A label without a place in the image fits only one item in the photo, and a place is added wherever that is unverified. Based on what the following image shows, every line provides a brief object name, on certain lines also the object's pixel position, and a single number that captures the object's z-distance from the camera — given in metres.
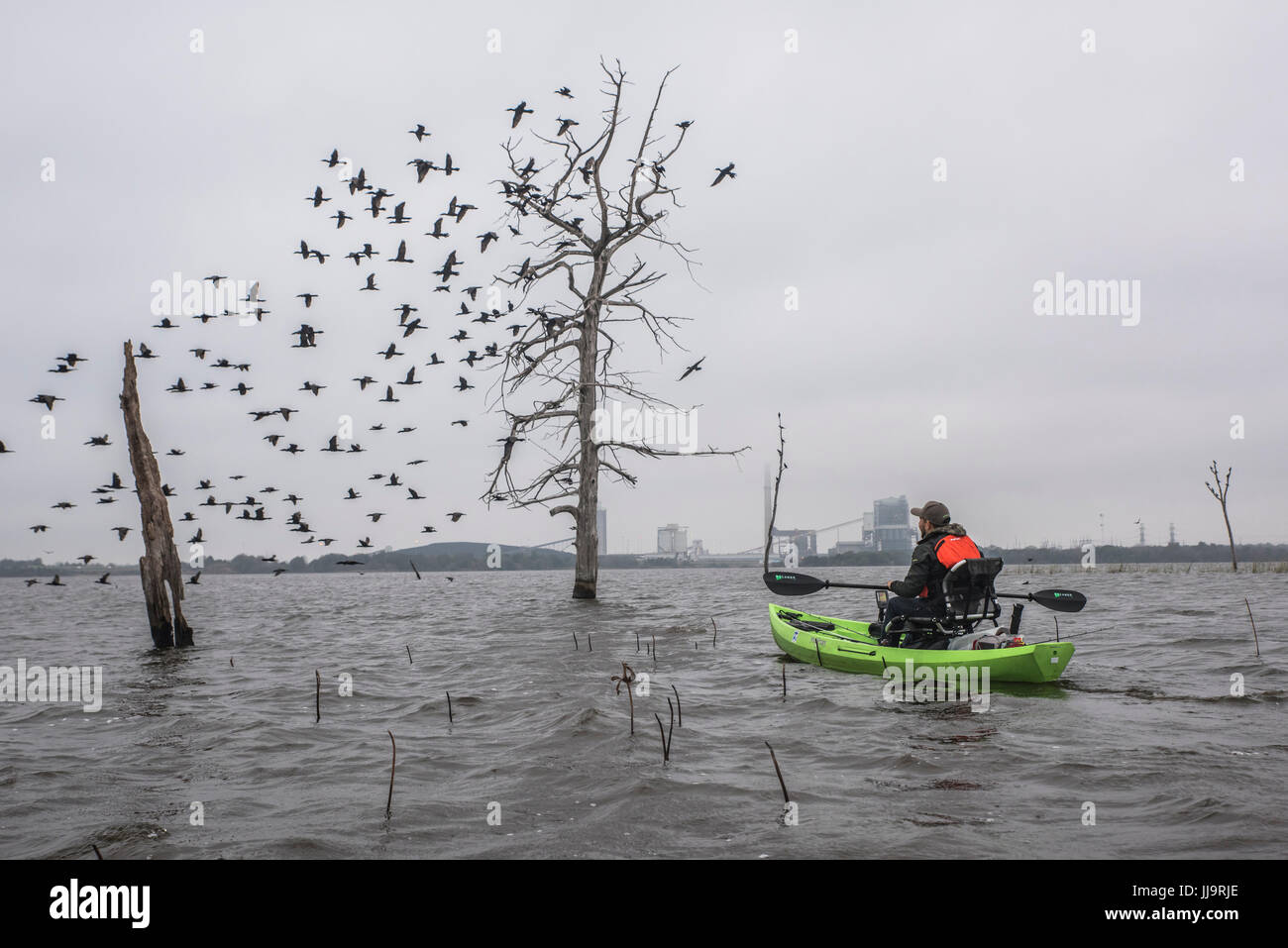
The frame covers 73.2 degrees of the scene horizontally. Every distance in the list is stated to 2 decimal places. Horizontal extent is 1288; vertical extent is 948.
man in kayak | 10.18
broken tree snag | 16.30
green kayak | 10.00
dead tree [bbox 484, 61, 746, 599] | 24.94
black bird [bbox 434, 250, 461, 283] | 19.95
